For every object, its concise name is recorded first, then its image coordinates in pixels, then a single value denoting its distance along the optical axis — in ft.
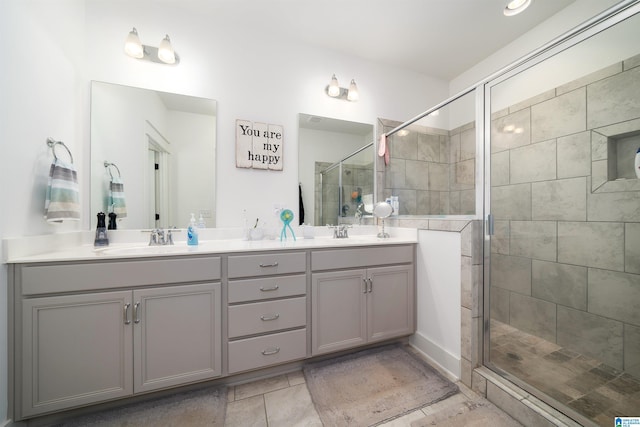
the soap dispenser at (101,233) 5.09
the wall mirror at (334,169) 7.04
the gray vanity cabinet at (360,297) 5.17
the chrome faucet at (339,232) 7.26
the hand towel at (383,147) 7.90
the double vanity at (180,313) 3.59
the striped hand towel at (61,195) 4.08
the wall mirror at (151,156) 5.40
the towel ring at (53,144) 4.34
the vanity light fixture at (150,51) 5.31
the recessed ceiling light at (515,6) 5.49
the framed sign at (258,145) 6.33
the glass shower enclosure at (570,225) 4.37
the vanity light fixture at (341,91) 7.16
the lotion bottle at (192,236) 5.47
